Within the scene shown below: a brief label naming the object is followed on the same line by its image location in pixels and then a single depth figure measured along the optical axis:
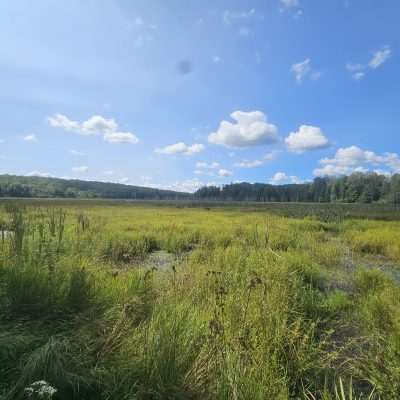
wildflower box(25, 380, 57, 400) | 1.56
